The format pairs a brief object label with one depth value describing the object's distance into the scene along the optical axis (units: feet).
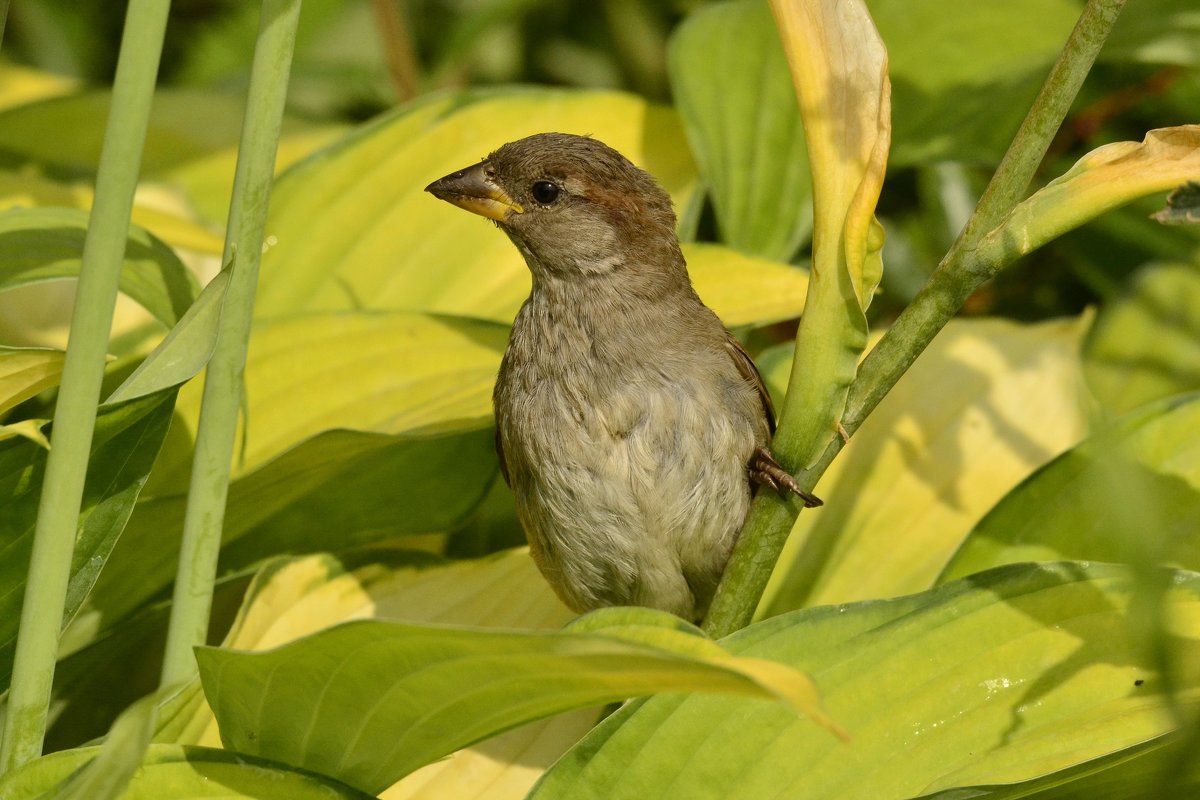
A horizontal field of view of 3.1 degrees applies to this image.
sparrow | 8.54
